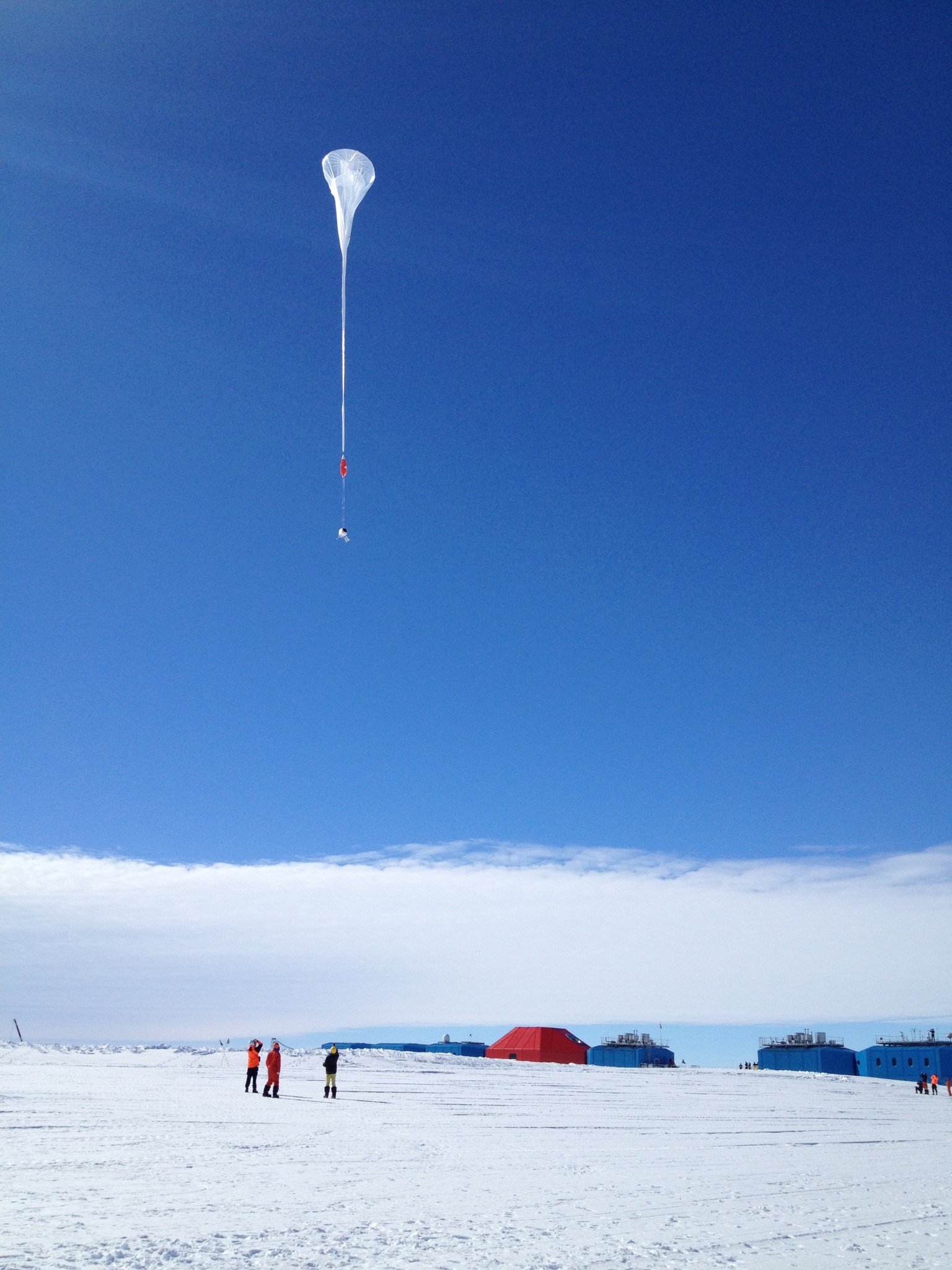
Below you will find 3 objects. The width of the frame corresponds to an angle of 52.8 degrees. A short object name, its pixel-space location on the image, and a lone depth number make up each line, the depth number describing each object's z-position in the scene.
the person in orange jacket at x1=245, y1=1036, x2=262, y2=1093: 26.02
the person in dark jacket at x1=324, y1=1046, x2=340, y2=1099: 25.19
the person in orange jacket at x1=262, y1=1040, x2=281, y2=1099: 24.72
